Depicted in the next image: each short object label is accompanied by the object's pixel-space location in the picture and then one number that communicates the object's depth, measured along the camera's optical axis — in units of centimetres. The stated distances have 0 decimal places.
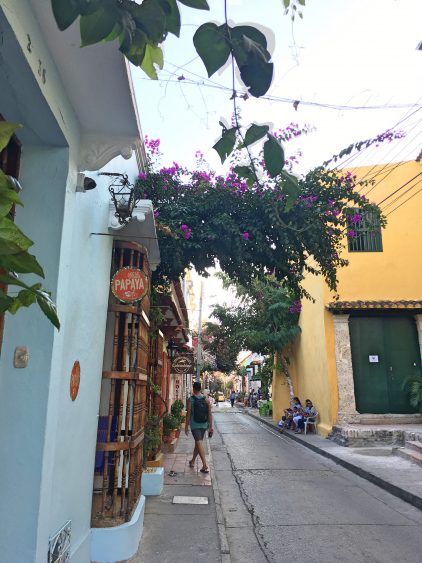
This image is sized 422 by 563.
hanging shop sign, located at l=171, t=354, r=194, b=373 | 1343
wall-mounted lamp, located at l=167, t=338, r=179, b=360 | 1527
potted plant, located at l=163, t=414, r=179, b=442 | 1039
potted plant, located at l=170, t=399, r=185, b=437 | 1208
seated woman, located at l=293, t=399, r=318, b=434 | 1499
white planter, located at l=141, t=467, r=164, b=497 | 663
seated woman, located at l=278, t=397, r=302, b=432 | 1600
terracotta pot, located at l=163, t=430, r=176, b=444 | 1088
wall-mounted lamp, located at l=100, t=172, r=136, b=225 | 454
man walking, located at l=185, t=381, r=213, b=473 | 877
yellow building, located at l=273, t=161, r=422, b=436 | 1360
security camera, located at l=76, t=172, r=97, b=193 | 331
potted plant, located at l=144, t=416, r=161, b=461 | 671
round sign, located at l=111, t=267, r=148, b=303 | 457
